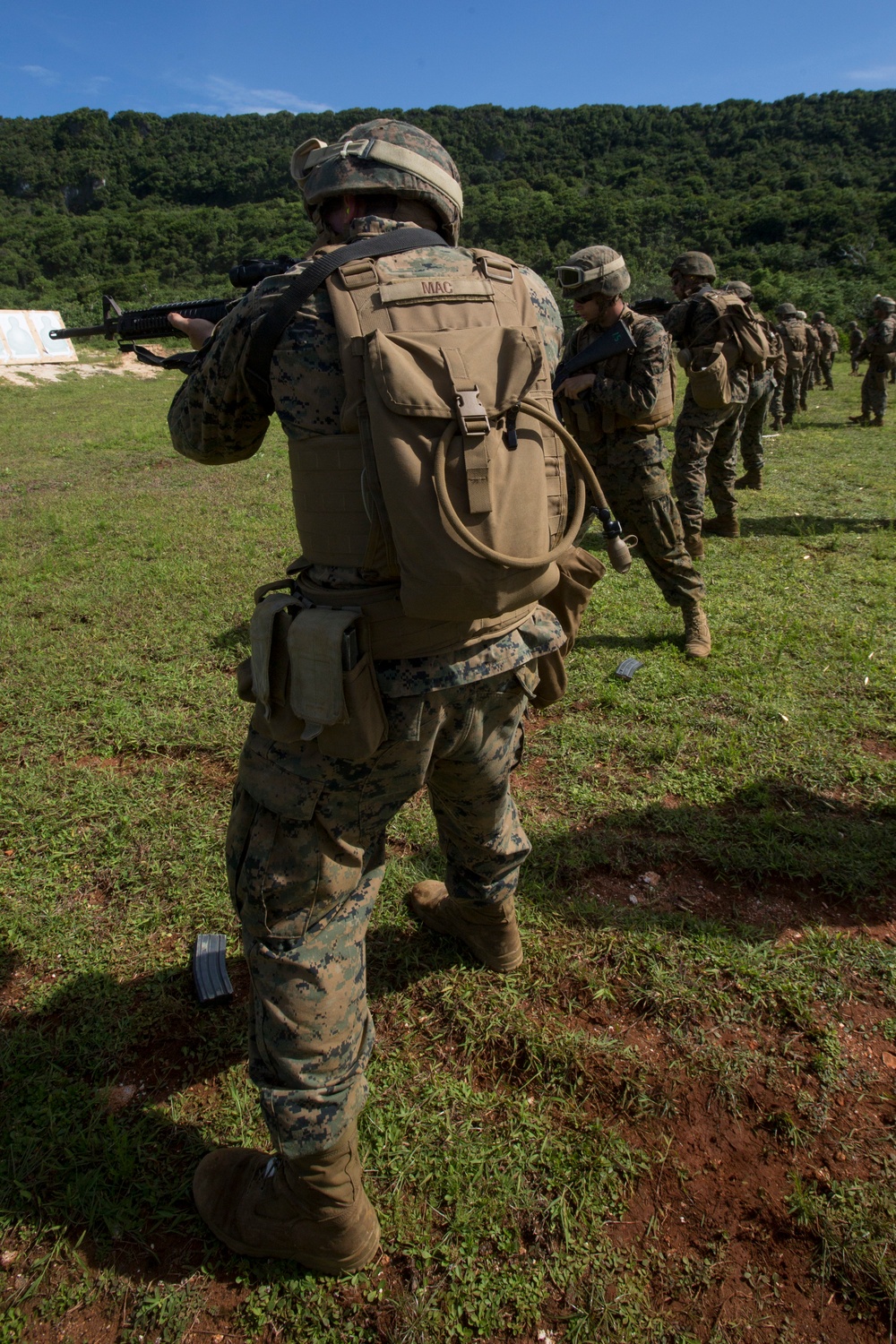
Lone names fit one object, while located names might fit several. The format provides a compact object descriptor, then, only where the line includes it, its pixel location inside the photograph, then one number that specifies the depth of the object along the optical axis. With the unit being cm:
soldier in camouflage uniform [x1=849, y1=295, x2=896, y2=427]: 1205
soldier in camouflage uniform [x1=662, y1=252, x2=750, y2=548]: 563
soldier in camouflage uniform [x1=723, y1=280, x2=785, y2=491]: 773
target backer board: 2000
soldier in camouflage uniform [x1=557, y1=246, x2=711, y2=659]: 420
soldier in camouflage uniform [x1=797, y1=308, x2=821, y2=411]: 1405
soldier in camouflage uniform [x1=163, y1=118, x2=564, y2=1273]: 150
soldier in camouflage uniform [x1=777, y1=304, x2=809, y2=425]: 1259
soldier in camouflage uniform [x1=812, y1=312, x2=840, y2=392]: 1667
